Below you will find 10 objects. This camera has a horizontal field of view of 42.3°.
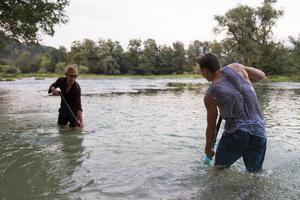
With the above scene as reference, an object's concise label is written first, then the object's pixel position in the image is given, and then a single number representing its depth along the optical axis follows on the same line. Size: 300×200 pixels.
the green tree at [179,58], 126.44
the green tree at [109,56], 115.81
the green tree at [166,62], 125.62
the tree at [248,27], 72.44
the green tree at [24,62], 130.38
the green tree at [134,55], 124.50
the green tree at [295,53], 81.00
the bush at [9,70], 100.31
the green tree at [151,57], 124.00
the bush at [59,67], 110.94
